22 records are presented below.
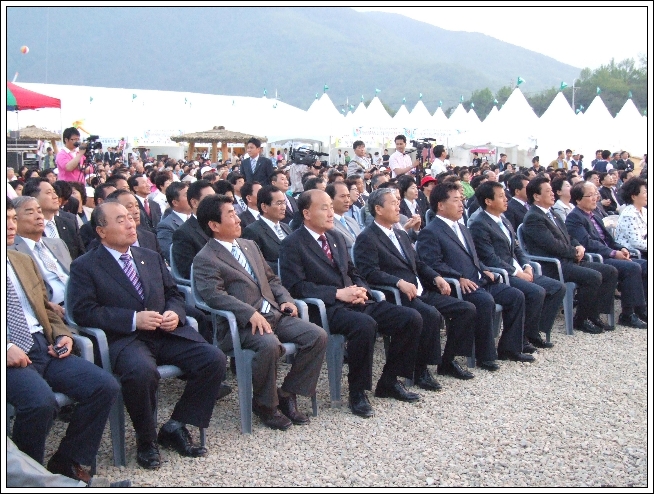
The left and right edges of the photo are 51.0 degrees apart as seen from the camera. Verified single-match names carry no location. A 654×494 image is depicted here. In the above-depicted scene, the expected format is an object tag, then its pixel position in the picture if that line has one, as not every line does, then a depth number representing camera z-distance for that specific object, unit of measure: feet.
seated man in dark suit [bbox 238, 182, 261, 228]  22.08
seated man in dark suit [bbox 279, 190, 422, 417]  14.93
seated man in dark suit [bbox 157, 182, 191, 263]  19.93
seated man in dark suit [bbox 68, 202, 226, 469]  11.79
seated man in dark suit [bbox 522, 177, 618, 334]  21.88
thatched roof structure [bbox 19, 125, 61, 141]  78.23
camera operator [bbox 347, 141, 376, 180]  35.22
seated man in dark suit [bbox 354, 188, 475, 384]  16.89
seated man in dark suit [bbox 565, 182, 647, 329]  22.95
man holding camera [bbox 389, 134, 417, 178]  34.14
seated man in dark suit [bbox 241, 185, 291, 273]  18.76
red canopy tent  41.56
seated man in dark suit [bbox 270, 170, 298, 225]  25.22
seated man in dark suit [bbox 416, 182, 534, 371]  18.60
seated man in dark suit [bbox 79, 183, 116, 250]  19.98
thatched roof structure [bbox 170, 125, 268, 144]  75.72
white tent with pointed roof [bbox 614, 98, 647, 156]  102.12
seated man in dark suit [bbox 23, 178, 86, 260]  17.15
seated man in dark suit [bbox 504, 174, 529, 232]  25.07
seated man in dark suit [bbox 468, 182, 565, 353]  20.15
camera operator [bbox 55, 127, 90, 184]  27.07
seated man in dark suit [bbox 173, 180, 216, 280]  17.62
